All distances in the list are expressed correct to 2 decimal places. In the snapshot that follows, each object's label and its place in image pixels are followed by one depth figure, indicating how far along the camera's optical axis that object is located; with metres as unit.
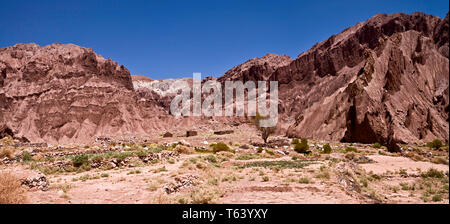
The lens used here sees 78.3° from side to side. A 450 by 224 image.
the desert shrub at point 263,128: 45.91
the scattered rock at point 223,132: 68.00
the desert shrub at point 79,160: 17.14
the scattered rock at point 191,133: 59.76
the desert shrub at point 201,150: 32.00
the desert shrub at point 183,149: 28.34
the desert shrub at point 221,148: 30.87
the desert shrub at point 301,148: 33.53
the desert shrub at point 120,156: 18.38
